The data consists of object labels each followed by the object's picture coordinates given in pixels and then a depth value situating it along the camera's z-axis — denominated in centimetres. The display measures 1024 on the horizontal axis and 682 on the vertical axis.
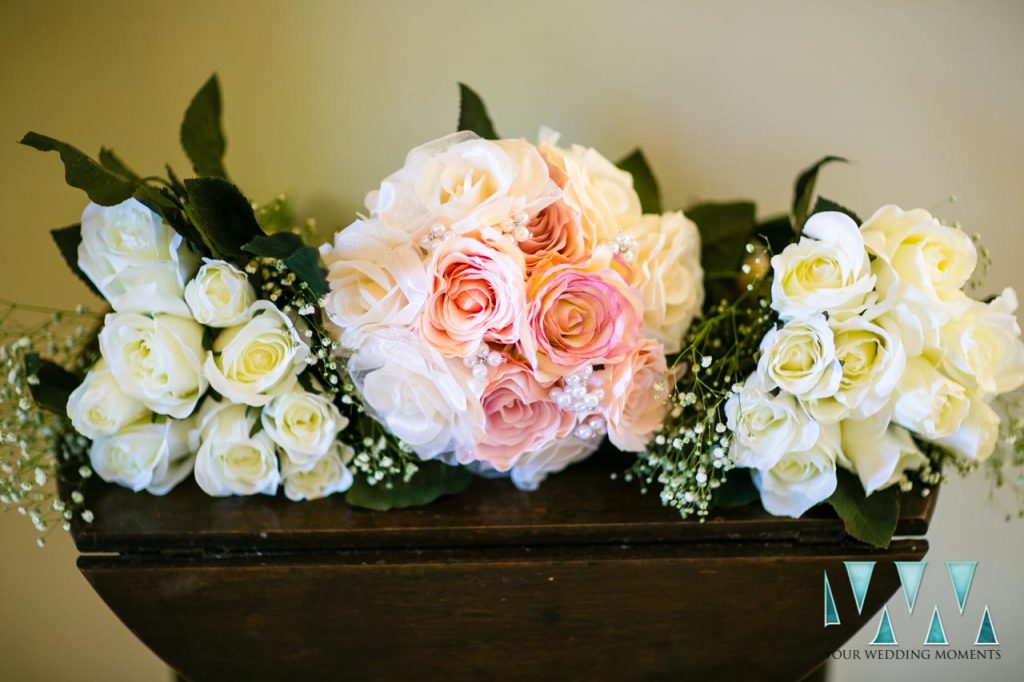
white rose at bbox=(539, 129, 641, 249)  70
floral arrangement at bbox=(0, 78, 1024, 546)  68
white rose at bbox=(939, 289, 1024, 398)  70
